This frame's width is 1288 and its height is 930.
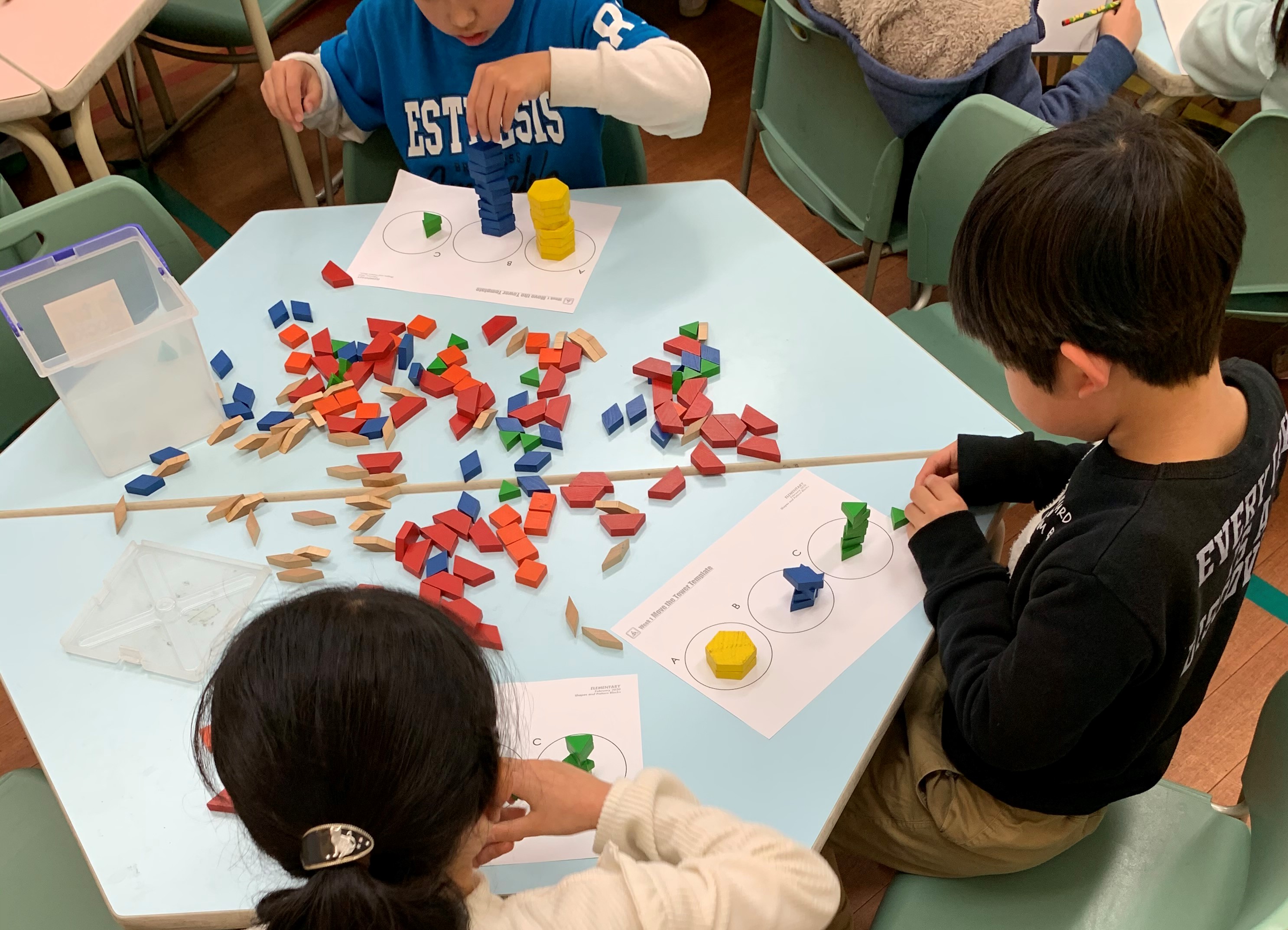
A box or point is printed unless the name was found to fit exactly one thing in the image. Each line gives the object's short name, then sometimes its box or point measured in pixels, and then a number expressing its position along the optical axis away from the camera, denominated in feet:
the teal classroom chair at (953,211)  5.24
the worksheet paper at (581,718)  3.31
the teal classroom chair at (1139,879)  3.49
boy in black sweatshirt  2.85
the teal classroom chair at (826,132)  6.54
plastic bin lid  3.69
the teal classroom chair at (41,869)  3.94
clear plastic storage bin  4.09
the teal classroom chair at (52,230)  4.99
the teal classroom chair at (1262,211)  5.51
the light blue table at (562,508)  3.21
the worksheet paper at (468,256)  5.06
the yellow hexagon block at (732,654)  3.42
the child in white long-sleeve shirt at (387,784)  2.34
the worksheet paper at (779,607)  3.46
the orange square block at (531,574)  3.79
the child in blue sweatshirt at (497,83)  5.27
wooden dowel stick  4.20
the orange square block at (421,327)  4.83
